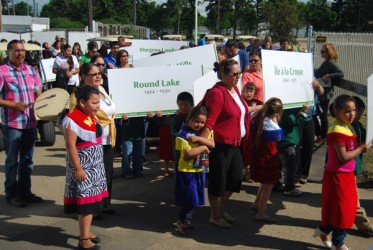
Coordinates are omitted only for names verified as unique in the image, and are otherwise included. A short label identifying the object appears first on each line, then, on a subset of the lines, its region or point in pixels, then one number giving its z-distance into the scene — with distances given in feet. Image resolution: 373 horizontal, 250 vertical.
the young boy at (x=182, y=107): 19.90
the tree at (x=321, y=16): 267.18
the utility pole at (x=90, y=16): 106.44
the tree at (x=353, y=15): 213.87
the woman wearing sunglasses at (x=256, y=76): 22.06
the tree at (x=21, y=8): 469.57
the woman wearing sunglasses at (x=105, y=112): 16.93
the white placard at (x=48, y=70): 42.16
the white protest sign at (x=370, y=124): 14.39
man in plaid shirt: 18.60
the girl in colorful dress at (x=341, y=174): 14.56
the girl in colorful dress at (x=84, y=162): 14.82
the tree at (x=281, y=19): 128.98
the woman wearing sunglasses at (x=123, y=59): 24.06
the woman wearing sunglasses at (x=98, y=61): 20.11
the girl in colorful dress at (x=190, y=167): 16.06
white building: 194.77
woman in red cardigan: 16.25
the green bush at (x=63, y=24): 245.94
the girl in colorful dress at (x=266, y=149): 17.83
